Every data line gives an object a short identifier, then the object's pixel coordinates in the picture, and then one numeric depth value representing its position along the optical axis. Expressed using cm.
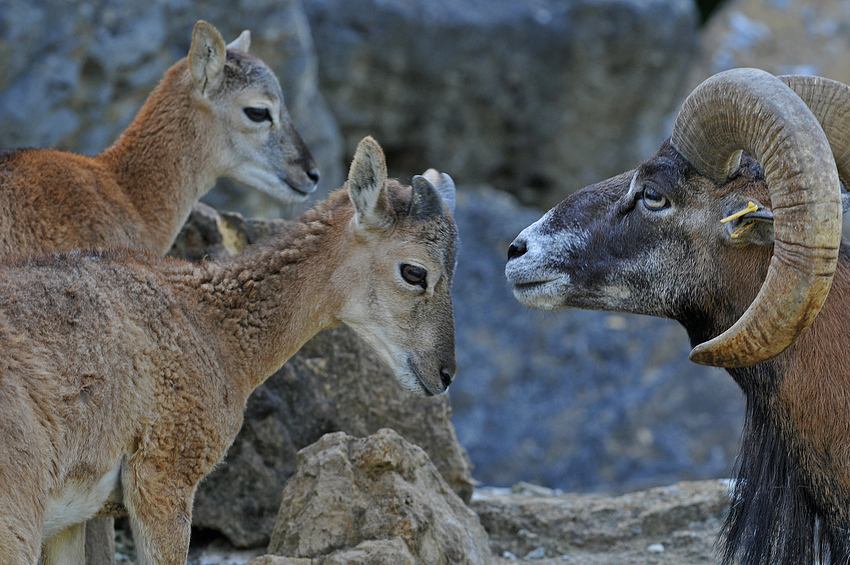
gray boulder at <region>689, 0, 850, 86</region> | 4984
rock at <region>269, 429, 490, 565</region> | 1220
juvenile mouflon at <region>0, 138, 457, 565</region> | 973
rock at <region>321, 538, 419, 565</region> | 1149
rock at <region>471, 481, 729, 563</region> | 1573
